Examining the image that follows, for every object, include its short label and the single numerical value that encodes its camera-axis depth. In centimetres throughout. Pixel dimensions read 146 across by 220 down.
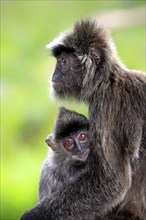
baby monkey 1217
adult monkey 1152
